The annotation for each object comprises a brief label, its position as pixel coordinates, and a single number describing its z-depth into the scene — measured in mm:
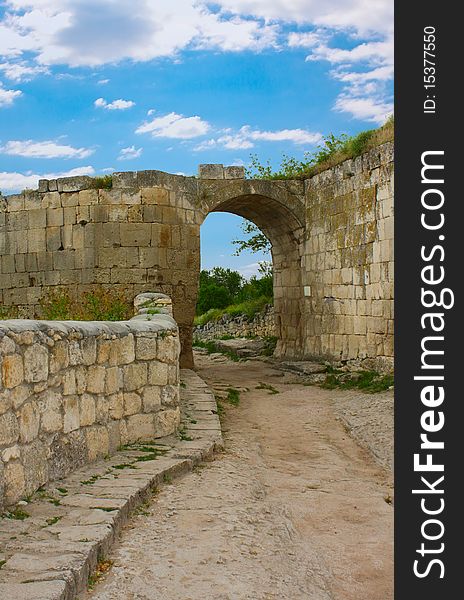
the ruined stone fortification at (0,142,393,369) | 12438
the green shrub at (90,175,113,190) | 13195
